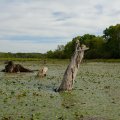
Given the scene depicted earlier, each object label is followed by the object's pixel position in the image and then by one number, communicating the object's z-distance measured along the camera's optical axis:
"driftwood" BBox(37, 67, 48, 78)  16.56
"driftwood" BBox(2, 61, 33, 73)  19.61
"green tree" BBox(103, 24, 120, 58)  47.68
